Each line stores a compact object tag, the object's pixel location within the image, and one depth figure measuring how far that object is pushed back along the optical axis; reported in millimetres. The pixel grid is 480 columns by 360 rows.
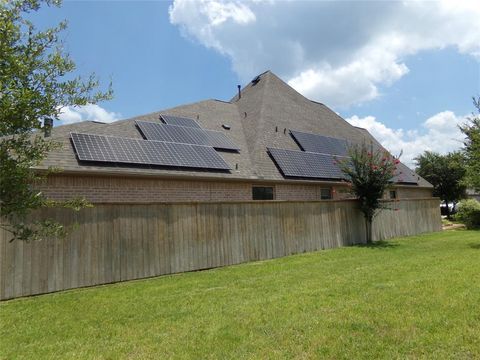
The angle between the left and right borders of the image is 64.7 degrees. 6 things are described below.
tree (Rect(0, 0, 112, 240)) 3529
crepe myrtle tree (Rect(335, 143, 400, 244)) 14766
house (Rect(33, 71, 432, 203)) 11398
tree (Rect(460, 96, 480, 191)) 15609
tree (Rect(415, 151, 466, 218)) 35272
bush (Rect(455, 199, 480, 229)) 22422
